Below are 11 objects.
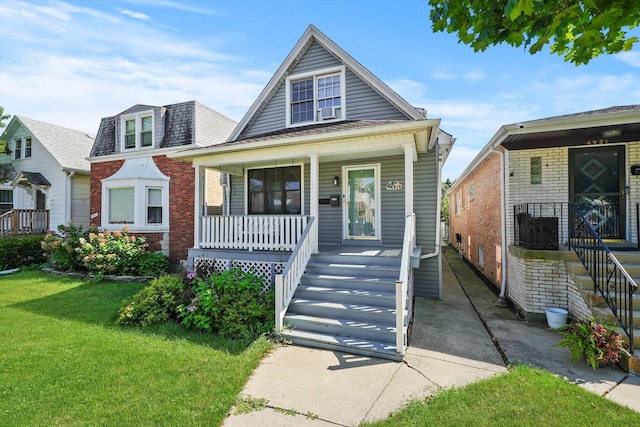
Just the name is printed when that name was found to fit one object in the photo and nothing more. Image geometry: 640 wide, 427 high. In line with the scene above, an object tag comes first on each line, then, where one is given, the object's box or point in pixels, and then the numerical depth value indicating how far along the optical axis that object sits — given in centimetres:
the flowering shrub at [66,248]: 1062
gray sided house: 551
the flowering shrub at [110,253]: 984
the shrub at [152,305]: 610
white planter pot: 561
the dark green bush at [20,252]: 1177
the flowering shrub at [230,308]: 554
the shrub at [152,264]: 1061
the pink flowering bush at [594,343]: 411
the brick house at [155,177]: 1204
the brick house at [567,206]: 573
